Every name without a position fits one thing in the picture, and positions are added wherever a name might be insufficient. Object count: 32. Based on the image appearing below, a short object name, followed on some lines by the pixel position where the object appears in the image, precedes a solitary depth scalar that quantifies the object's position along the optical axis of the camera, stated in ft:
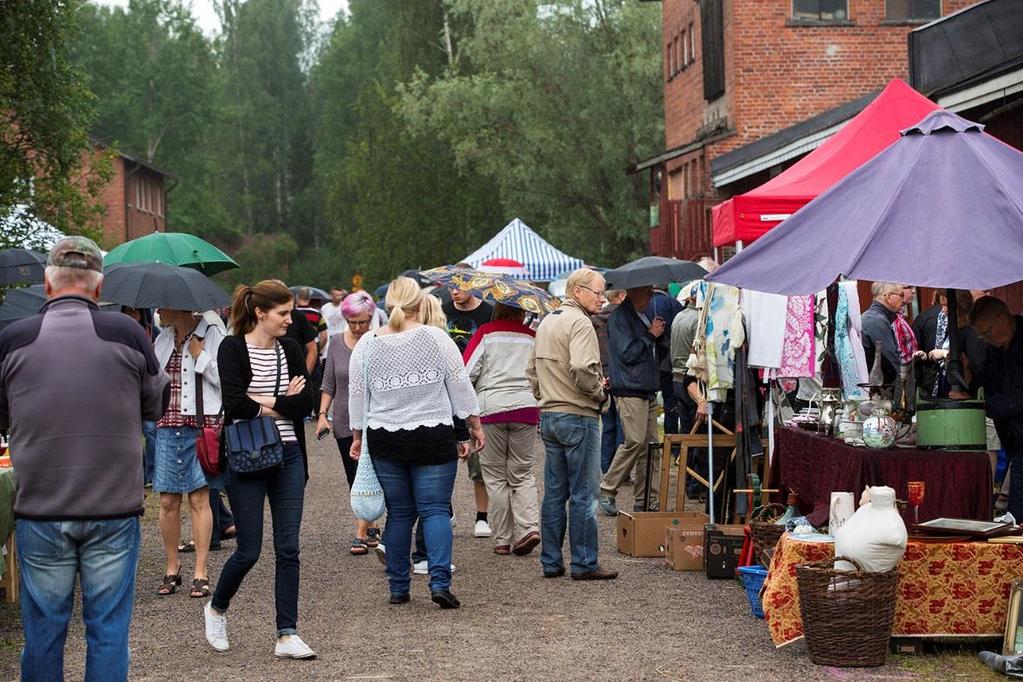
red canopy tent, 34.35
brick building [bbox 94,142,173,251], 204.95
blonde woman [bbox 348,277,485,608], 29.32
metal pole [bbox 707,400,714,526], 36.81
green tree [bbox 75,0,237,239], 238.27
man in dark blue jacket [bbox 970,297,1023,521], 30.17
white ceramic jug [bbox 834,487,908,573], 24.59
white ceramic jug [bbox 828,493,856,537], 26.30
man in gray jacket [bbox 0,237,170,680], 18.62
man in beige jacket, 33.27
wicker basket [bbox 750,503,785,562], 30.27
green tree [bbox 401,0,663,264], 145.18
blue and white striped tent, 97.45
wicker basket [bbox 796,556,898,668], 24.49
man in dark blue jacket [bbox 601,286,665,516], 41.39
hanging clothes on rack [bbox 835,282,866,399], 34.71
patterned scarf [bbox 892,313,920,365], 38.91
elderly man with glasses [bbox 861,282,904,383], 37.06
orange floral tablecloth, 25.57
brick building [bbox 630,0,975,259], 99.45
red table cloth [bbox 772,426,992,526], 27.27
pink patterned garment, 35.63
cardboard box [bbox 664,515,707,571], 34.60
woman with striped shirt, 25.40
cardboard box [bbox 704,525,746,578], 33.53
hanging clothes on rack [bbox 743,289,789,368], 35.58
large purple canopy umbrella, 25.66
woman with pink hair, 37.86
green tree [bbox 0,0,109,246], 62.95
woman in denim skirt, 32.40
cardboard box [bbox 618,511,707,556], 36.70
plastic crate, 28.63
